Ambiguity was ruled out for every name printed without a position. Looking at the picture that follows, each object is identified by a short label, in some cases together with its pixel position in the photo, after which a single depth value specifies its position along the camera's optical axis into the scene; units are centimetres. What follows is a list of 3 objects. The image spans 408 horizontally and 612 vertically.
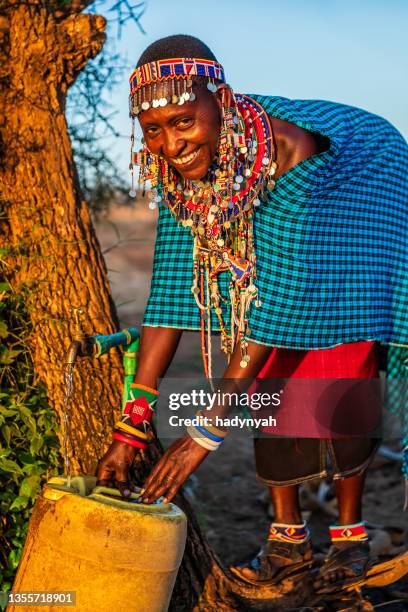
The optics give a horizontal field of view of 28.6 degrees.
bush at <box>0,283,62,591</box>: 304
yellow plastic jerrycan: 245
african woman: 267
